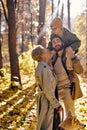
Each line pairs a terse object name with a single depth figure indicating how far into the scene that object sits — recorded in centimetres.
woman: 525
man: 587
